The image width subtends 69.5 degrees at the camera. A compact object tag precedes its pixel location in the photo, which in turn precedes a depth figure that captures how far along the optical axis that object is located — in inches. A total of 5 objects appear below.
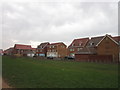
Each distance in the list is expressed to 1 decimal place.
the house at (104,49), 1035.0
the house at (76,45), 1467.8
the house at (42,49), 2059.8
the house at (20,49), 2608.0
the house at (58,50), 1798.5
